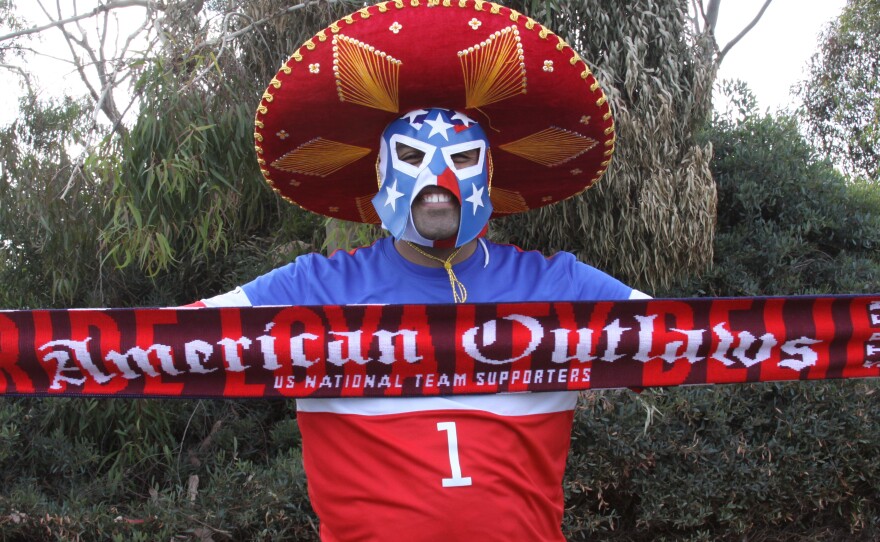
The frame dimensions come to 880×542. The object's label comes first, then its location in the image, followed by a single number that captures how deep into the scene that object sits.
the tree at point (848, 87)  16.64
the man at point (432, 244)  2.17
